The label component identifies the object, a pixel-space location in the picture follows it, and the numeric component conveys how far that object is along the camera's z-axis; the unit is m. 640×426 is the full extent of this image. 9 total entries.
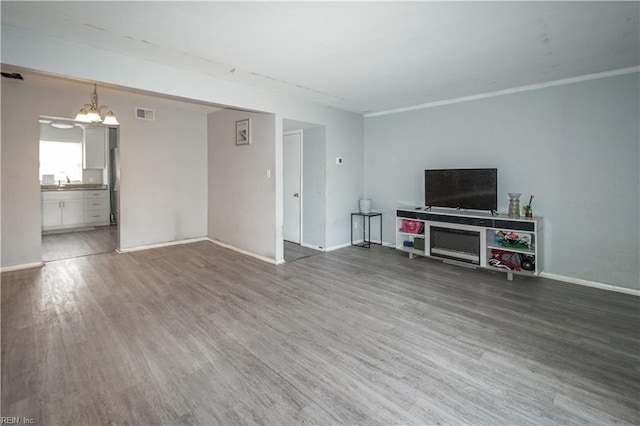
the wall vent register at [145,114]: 5.32
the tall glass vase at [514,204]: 4.12
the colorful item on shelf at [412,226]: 4.93
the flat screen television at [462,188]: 4.30
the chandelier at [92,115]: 4.04
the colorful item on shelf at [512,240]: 3.98
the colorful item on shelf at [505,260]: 3.96
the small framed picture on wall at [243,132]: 5.05
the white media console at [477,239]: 3.88
